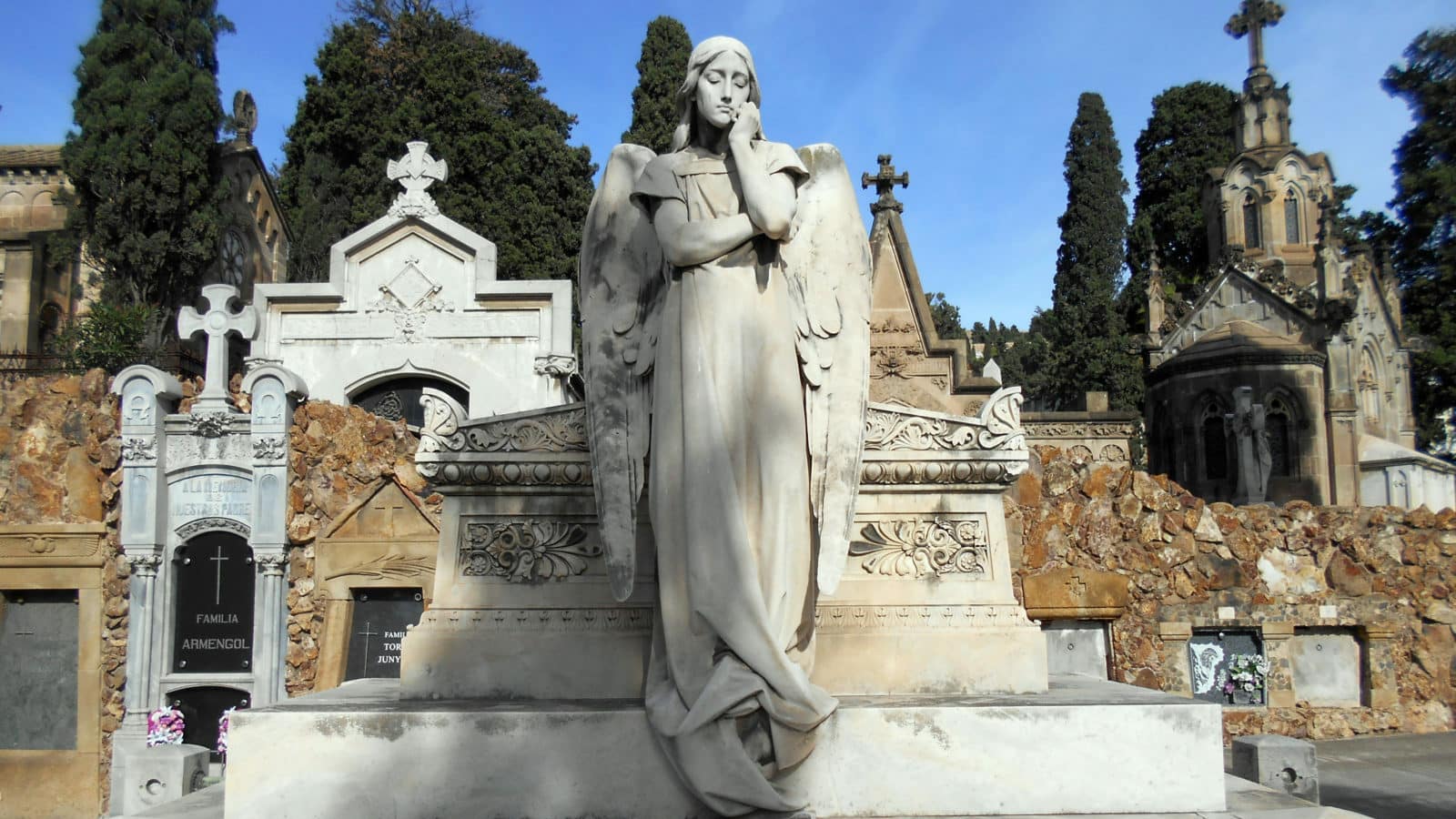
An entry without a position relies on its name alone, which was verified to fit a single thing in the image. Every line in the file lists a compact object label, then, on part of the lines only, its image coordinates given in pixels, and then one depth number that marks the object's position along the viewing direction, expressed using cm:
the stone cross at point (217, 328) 1201
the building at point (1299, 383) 2625
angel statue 364
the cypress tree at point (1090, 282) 3167
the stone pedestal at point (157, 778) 687
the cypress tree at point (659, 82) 2562
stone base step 383
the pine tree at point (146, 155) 2230
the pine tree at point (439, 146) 2580
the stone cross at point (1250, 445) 1955
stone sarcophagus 444
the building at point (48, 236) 2423
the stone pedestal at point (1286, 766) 616
